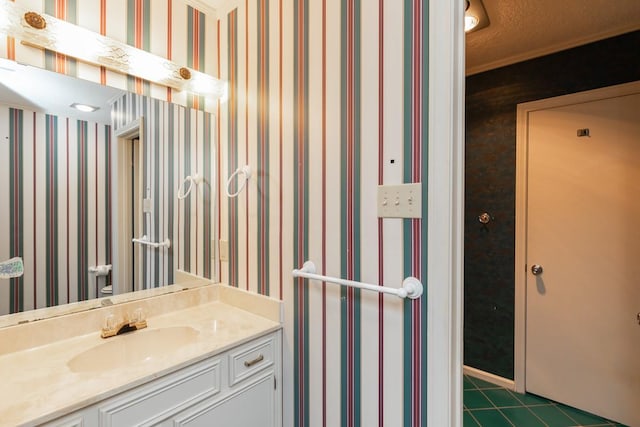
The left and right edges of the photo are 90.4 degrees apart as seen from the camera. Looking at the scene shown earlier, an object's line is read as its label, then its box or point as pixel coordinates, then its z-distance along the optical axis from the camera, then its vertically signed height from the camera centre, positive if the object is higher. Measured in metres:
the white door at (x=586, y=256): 1.90 -0.28
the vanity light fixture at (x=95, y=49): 1.08 +0.65
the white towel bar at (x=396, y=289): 1.00 -0.25
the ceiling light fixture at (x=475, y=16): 1.65 +1.09
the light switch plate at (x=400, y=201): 1.02 +0.04
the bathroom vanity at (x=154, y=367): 0.87 -0.49
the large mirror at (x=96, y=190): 1.14 +0.10
